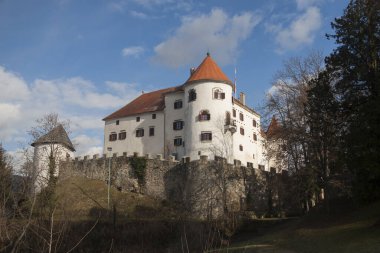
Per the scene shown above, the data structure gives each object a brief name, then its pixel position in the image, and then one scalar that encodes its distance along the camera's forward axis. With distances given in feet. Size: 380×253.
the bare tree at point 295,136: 113.80
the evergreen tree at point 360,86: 77.51
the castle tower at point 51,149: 160.80
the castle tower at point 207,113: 153.89
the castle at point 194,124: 155.63
